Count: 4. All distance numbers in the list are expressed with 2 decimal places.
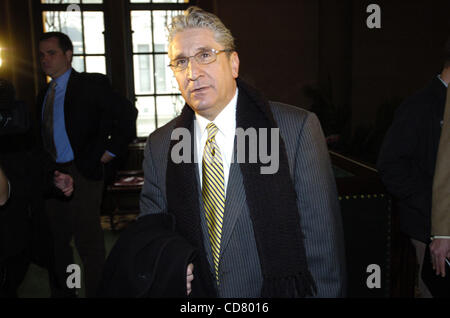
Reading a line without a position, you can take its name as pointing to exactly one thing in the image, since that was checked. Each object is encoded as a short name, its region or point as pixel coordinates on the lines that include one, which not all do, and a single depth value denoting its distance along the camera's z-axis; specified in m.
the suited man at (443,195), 1.69
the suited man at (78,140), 2.92
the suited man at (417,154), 2.02
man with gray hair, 1.34
